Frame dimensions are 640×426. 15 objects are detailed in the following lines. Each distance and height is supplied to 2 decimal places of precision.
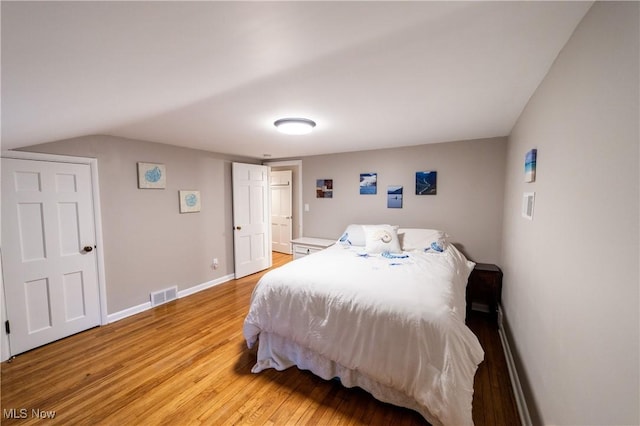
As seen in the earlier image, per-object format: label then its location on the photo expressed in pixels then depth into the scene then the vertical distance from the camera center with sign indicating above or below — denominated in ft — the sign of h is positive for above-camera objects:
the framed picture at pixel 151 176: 10.11 +0.97
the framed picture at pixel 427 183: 11.10 +0.67
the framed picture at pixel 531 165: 5.36 +0.72
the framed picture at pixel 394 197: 11.96 +0.05
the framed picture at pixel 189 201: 11.57 -0.10
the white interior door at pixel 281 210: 19.70 -0.91
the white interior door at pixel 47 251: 7.28 -1.63
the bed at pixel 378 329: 4.82 -2.93
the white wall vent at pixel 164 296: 10.63 -4.21
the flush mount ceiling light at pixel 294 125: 7.27 +2.17
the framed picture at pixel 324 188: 13.92 +0.58
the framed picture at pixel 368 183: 12.51 +0.76
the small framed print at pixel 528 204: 5.49 -0.14
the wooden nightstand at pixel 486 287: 9.02 -3.24
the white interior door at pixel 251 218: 13.80 -1.15
